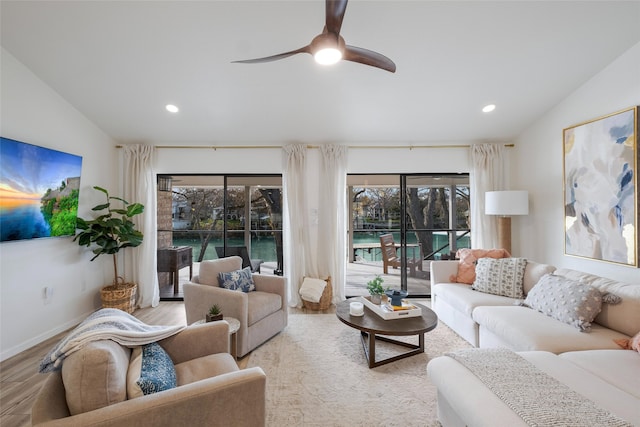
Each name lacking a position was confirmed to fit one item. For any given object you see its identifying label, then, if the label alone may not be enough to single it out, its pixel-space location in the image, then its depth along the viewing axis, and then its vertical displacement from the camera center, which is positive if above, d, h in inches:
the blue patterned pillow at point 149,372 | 50.5 -29.4
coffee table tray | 105.5 -36.4
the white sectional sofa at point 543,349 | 56.4 -37.2
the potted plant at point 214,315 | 92.9 -31.7
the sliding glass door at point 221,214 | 182.9 +3.2
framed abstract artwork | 109.3 +10.4
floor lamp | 147.1 +6.1
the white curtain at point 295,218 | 171.9 -0.2
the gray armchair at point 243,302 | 107.7 -34.6
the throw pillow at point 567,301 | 87.9 -29.0
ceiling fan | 62.7 +43.7
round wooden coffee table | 97.1 -38.8
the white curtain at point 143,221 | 169.3 -0.6
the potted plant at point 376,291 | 116.9 -30.8
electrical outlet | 126.6 -32.2
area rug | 78.1 -54.1
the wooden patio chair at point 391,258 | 190.4 -29.0
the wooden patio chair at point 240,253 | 182.2 -22.2
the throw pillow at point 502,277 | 121.9 -27.8
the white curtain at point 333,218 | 171.6 -0.7
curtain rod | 175.0 +44.2
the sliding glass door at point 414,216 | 184.1 +0.0
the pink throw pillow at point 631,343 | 76.2 -36.5
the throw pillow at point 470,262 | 140.7 -23.8
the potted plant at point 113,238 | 142.4 -9.2
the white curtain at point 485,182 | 171.6 +19.6
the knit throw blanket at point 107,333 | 47.7 -21.9
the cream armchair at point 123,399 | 44.4 -30.0
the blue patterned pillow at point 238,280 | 124.3 -27.8
